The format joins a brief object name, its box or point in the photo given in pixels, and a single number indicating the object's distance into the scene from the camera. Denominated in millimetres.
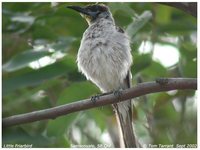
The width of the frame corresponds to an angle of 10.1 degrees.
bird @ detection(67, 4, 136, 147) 8008
